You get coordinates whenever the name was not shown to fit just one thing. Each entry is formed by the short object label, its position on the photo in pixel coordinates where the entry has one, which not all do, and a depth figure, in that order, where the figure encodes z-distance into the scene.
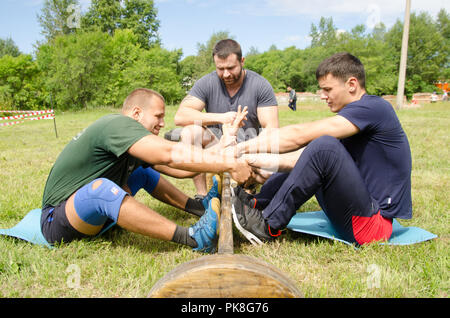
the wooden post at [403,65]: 19.39
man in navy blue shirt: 2.26
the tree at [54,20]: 40.22
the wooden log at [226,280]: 1.45
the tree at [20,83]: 26.16
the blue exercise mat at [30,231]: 2.61
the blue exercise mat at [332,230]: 2.61
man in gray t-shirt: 4.15
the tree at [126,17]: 45.16
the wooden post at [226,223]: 1.84
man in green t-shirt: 2.27
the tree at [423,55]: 49.44
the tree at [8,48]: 53.78
